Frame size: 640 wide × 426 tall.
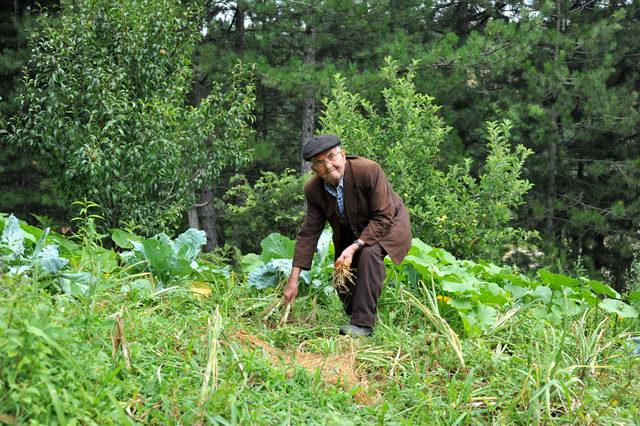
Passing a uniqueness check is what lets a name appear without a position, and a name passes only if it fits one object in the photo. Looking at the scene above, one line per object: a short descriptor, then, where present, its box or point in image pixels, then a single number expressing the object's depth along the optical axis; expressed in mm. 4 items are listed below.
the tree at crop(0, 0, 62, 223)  11281
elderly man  3887
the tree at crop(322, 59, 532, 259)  7398
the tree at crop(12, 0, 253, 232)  6320
